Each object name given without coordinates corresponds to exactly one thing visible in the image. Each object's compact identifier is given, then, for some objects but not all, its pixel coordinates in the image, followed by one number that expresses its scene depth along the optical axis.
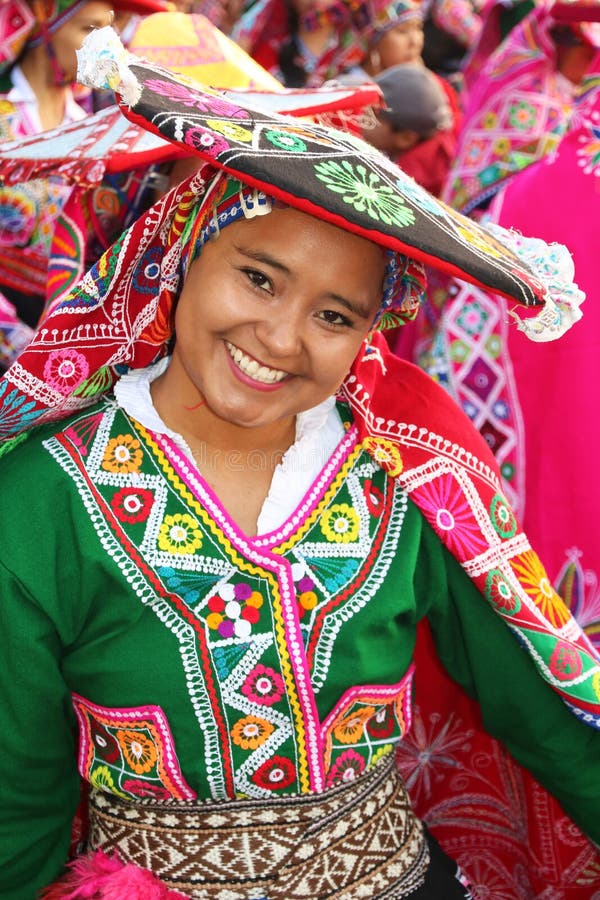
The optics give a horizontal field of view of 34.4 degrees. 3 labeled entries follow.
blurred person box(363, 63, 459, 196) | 3.61
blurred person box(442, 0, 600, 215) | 3.01
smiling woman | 1.32
